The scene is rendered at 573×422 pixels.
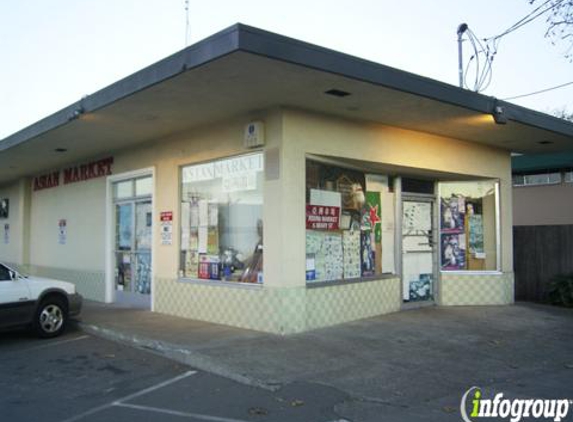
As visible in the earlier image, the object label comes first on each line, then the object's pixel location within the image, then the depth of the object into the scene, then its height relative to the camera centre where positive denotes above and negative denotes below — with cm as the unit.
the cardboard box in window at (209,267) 1038 -44
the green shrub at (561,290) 1249 -108
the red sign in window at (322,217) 952 +44
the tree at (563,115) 3242 +785
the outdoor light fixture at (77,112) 964 +226
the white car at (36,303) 914 -99
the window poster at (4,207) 1979 +132
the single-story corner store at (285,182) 815 +120
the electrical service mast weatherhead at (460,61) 1639 +532
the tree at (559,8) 939 +393
